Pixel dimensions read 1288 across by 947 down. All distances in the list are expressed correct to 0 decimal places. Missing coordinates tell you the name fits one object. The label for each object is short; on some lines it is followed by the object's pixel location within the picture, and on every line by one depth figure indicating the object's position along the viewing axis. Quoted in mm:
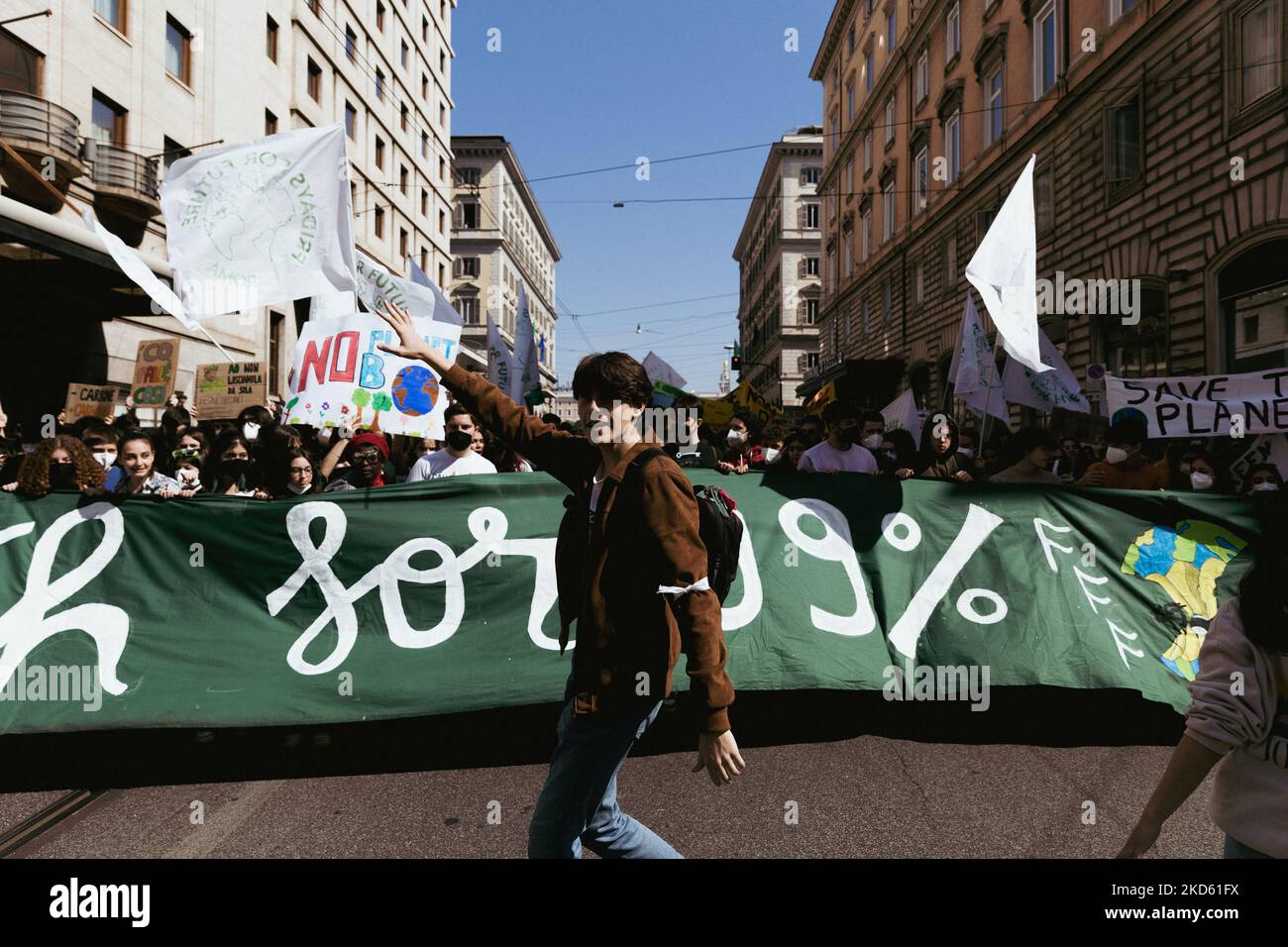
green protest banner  4355
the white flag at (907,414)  12094
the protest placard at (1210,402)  8031
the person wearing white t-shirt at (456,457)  6320
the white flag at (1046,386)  9672
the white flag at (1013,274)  5961
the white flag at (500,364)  11102
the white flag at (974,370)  9438
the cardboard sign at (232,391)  10492
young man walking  2346
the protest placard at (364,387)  6887
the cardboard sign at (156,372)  12031
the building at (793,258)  67375
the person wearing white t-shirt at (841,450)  7266
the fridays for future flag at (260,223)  5000
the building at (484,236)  65625
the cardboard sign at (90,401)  11086
